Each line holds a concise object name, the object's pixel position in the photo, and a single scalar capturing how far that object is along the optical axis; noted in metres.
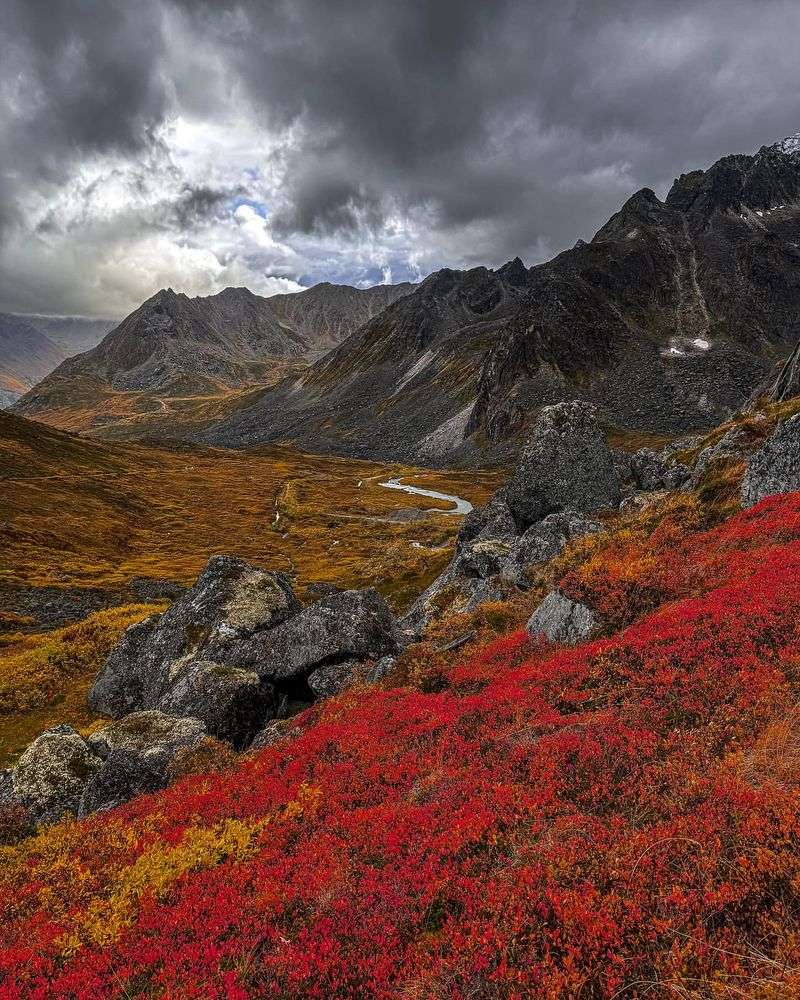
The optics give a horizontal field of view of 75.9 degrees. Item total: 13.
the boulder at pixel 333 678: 22.72
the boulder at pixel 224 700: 21.58
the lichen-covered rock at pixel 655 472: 45.53
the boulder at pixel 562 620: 18.42
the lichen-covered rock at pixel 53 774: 17.42
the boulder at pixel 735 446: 34.97
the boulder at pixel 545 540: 31.28
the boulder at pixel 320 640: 24.50
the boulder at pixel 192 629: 28.41
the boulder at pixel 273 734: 19.15
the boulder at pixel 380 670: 21.77
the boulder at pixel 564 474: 44.61
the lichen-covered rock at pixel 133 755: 17.00
